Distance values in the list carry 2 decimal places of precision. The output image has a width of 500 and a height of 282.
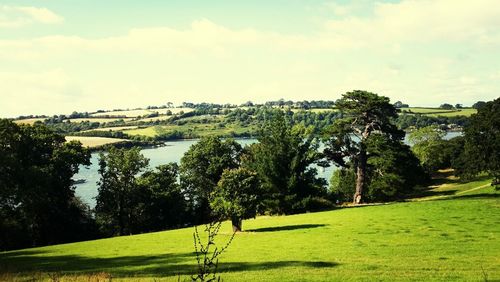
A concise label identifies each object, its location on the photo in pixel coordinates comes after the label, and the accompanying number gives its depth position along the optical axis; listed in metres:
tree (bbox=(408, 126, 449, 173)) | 104.00
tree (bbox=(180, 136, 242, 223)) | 81.81
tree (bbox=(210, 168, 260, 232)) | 42.75
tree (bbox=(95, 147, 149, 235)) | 70.94
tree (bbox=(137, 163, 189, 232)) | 72.81
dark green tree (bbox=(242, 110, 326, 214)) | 65.56
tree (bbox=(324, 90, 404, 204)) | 66.56
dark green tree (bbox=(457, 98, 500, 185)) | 53.31
